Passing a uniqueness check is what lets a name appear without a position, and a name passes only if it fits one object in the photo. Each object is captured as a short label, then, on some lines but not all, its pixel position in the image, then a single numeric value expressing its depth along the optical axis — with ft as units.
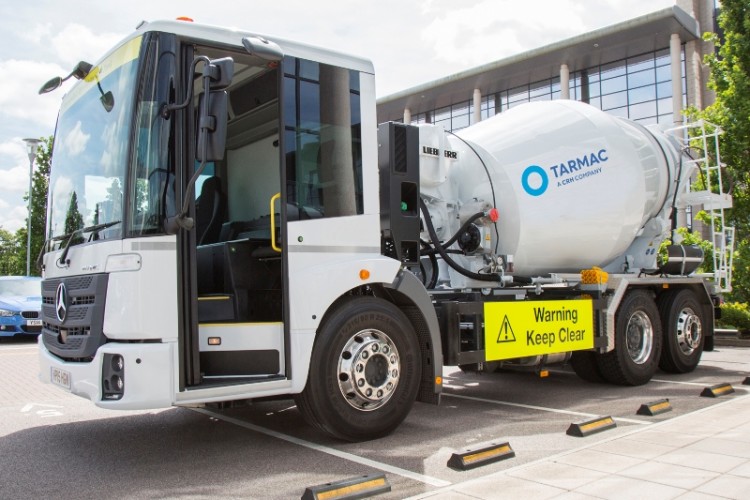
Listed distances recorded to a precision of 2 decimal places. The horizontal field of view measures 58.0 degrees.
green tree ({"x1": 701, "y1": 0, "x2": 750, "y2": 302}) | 47.75
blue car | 50.11
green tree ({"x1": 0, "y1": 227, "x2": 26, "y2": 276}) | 115.96
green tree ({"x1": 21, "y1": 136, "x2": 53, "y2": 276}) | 79.59
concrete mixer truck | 14.89
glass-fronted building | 104.78
